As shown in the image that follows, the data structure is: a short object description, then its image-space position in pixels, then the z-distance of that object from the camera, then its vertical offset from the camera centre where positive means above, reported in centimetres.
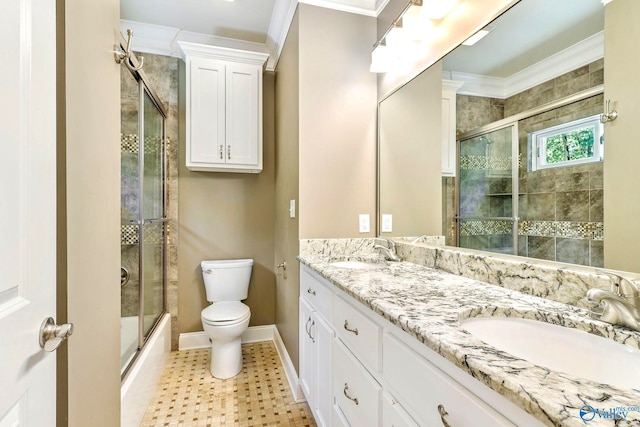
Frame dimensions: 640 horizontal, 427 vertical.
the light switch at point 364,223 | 200 -8
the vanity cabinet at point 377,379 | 55 -44
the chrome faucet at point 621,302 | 67 -22
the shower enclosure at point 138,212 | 188 +0
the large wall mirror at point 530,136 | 87 +27
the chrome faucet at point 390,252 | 171 -24
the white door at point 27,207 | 54 +1
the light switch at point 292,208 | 198 +3
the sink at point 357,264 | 167 -30
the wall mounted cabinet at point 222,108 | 240 +87
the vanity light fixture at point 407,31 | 144 +97
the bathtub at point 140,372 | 150 -95
